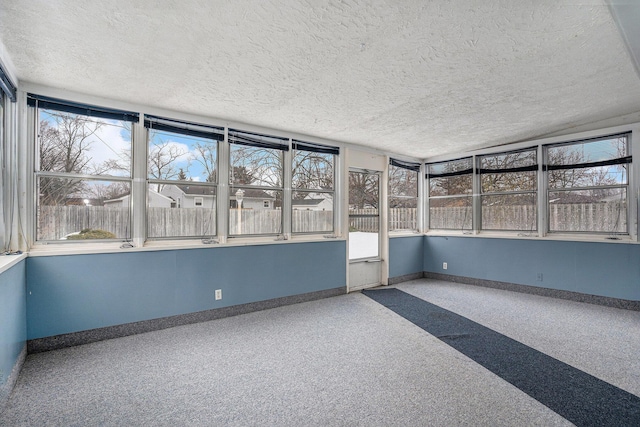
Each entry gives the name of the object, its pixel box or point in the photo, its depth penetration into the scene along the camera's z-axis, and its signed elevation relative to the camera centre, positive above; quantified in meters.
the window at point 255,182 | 3.75 +0.44
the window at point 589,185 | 3.87 +0.43
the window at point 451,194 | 5.32 +0.40
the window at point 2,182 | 2.34 +0.27
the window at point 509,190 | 4.60 +0.41
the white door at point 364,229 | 4.87 -0.27
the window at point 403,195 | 5.45 +0.39
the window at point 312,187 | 4.29 +0.42
